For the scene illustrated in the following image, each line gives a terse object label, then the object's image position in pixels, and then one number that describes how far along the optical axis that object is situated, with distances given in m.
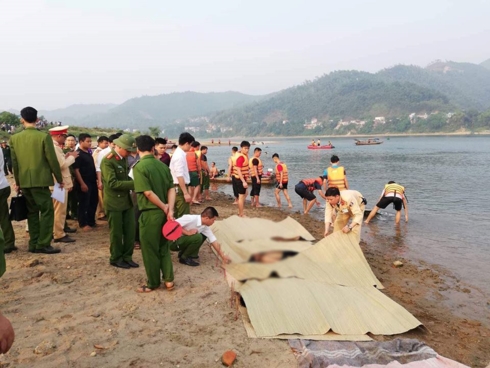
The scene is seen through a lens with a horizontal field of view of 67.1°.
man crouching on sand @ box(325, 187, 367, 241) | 6.12
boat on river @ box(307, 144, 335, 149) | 59.31
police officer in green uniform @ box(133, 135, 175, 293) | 4.46
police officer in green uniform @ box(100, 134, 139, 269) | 5.20
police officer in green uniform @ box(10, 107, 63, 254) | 5.32
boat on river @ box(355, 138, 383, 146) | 70.51
